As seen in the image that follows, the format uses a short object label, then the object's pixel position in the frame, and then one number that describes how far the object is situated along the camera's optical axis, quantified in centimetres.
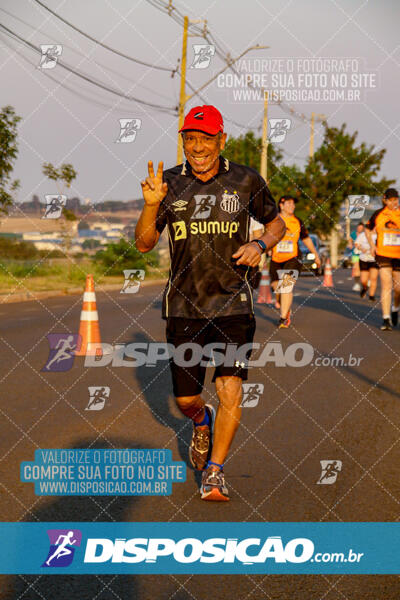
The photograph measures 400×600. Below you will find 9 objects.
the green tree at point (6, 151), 2103
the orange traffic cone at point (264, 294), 1948
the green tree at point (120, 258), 3183
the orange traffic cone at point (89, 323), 1003
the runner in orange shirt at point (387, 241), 1253
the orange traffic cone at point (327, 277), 2548
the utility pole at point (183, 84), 3180
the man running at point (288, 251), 1306
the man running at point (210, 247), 462
